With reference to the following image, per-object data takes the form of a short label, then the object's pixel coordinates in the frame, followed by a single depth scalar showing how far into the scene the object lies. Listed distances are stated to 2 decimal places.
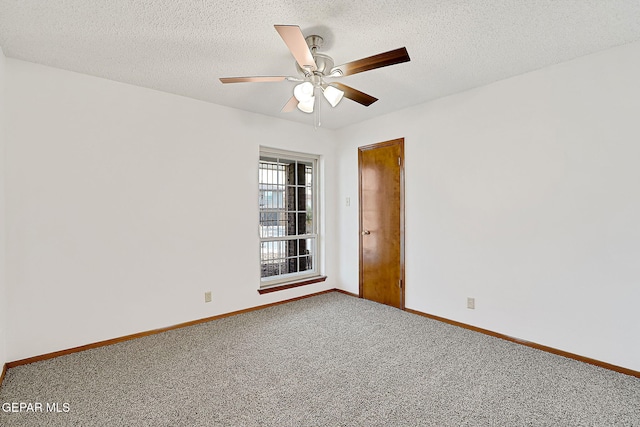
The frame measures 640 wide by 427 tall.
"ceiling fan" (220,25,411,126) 1.72
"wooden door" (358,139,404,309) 3.80
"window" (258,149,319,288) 4.03
